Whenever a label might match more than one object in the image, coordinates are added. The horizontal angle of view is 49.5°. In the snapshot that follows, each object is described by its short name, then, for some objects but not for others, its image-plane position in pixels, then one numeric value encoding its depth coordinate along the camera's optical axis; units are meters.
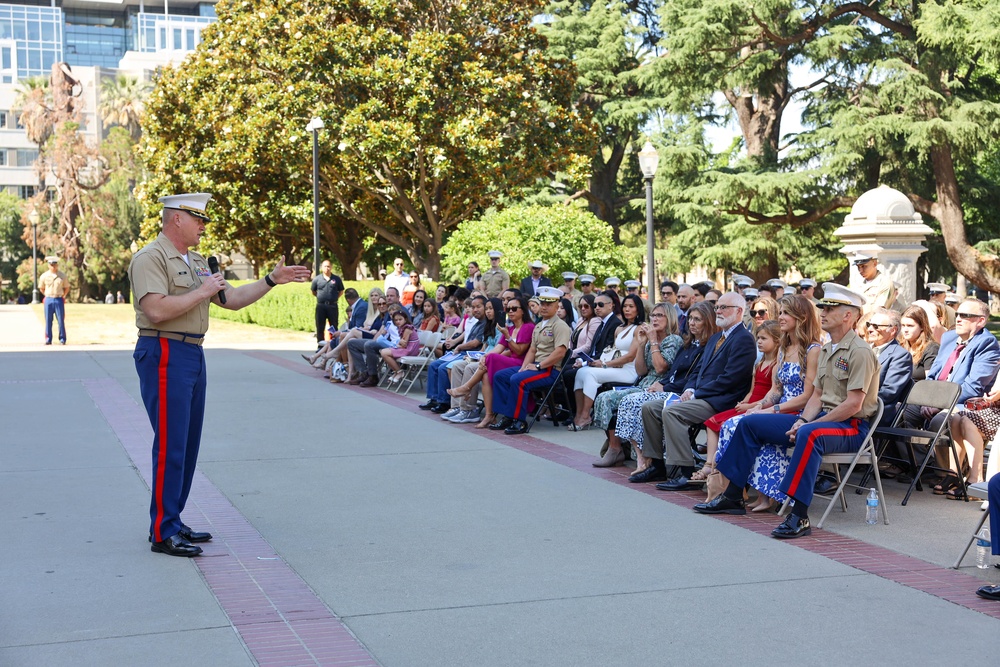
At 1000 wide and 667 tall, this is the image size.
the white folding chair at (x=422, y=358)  15.23
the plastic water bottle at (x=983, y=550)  6.00
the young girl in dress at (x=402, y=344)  15.73
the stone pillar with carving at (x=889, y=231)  15.12
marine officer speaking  6.41
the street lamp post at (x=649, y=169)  19.59
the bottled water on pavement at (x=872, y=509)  7.23
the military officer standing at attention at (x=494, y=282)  16.34
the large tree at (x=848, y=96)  23.02
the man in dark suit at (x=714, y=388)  8.45
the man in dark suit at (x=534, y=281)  16.62
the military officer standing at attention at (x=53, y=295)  24.20
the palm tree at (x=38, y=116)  68.44
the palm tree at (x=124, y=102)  70.94
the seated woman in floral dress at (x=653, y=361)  9.59
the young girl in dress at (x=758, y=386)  8.26
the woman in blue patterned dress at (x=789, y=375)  7.59
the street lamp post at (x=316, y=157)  25.56
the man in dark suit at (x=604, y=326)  11.70
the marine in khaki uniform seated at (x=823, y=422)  7.04
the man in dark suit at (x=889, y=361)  8.26
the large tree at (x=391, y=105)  28.97
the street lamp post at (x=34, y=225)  59.61
